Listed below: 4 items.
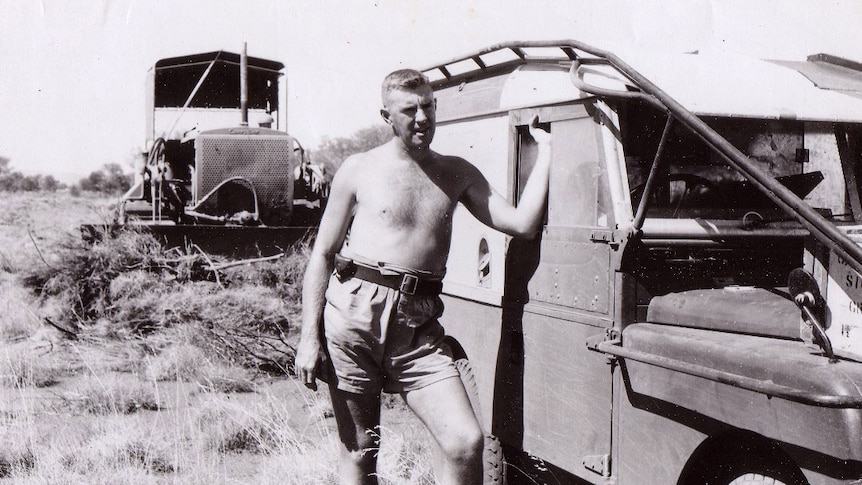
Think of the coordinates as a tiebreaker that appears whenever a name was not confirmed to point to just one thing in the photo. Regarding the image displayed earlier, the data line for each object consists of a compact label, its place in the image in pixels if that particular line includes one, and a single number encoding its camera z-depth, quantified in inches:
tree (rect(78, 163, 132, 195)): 1669.5
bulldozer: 409.1
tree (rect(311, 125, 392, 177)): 1350.9
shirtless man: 145.1
